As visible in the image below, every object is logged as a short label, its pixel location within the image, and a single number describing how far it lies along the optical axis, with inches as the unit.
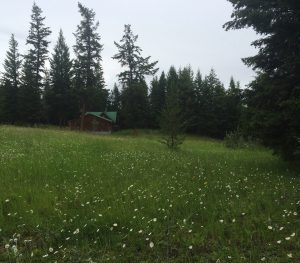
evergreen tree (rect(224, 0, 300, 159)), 382.8
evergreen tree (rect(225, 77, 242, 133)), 2027.0
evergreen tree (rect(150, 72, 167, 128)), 2090.5
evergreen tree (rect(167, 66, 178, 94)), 2357.8
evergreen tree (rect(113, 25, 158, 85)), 1805.1
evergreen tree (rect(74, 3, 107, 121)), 1589.6
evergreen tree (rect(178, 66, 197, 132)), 2043.4
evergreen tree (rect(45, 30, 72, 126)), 1868.1
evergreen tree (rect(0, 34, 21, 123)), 1704.6
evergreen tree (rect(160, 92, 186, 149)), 783.8
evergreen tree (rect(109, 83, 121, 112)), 2471.4
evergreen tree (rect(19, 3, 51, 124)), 1667.2
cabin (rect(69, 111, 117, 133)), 1952.1
